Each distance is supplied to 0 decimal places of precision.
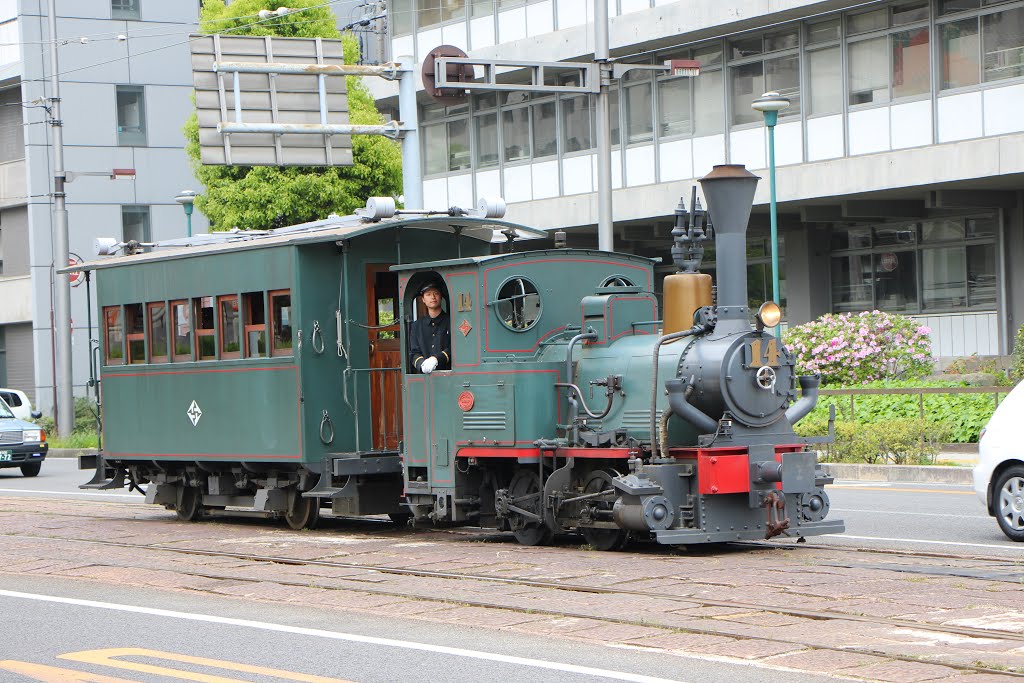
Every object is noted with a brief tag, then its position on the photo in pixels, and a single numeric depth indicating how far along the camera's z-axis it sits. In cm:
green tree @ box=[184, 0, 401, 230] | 3588
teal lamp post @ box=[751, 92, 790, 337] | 2595
